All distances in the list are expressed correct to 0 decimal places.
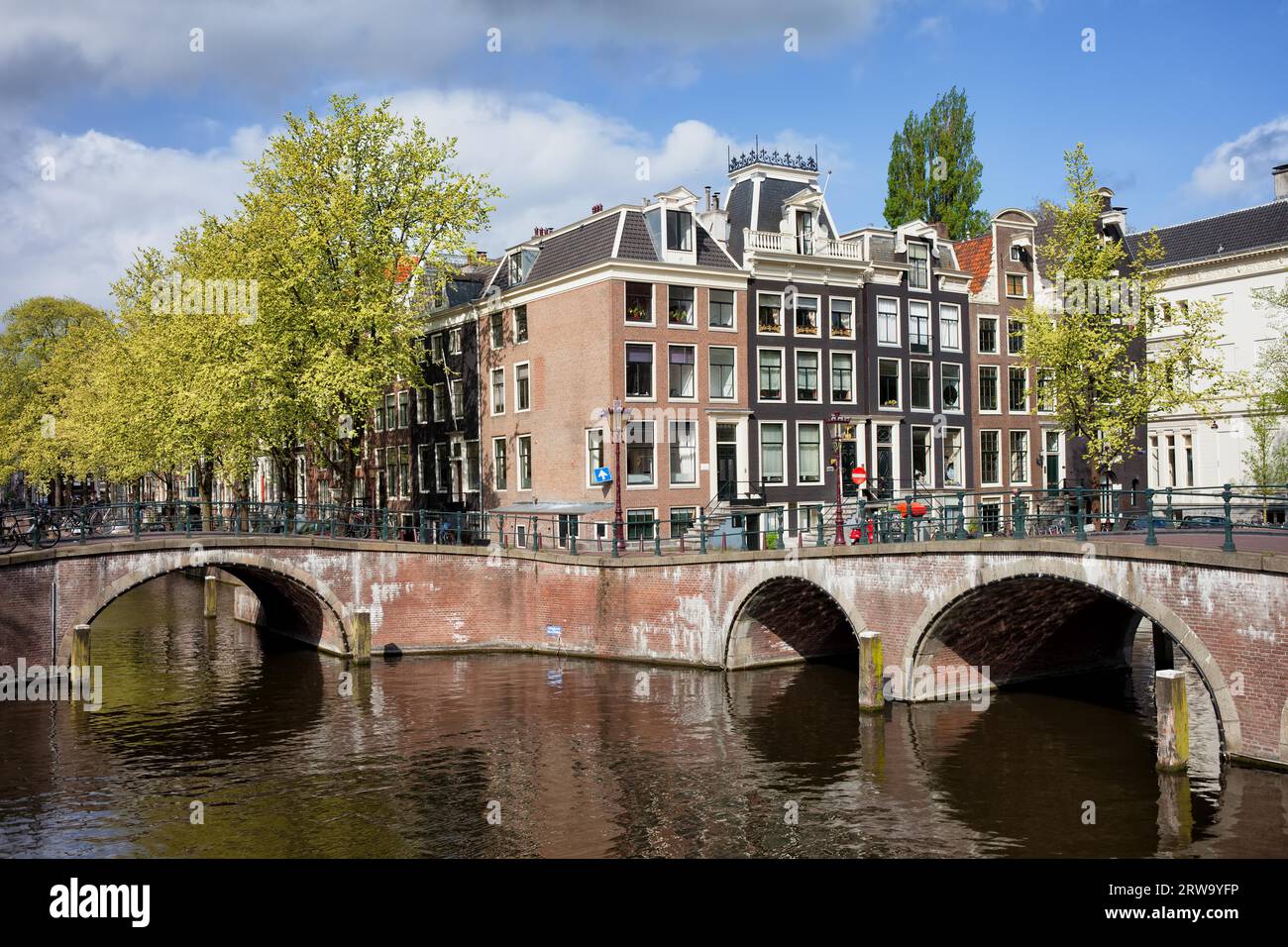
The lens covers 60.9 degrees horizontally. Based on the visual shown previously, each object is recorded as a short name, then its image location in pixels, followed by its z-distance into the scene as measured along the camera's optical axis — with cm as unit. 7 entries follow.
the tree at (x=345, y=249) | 3850
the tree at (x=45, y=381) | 6544
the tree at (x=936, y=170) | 6344
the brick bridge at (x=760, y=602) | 1933
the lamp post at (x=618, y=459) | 3316
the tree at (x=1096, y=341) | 3553
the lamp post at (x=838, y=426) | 3182
